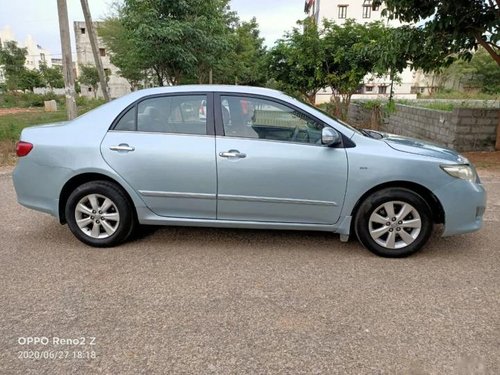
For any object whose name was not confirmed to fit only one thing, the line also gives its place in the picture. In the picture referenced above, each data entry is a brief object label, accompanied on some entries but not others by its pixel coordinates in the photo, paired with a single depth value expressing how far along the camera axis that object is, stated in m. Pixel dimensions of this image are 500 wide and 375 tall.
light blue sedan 3.46
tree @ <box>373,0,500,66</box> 6.67
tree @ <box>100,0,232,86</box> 10.87
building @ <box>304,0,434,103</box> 43.66
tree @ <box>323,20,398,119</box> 11.02
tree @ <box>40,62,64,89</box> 49.75
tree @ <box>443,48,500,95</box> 38.56
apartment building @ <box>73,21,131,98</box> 44.62
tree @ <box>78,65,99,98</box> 40.59
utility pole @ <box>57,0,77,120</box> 9.06
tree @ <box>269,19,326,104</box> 11.56
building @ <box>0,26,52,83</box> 89.06
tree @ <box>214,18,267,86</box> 23.52
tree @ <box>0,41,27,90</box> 43.69
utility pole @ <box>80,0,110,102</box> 11.91
